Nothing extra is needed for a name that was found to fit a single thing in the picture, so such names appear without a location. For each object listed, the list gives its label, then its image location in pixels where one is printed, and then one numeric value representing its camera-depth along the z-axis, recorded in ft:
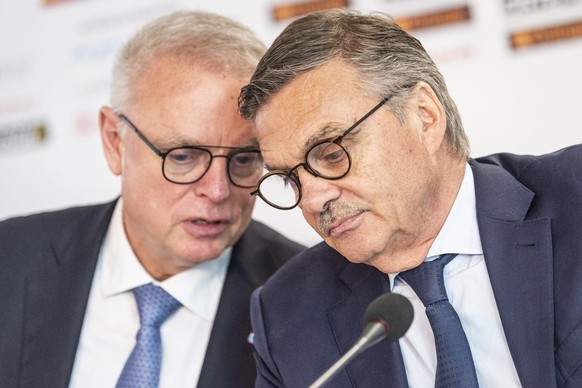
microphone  7.87
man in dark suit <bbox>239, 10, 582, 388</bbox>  8.29
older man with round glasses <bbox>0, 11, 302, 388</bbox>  9.07
